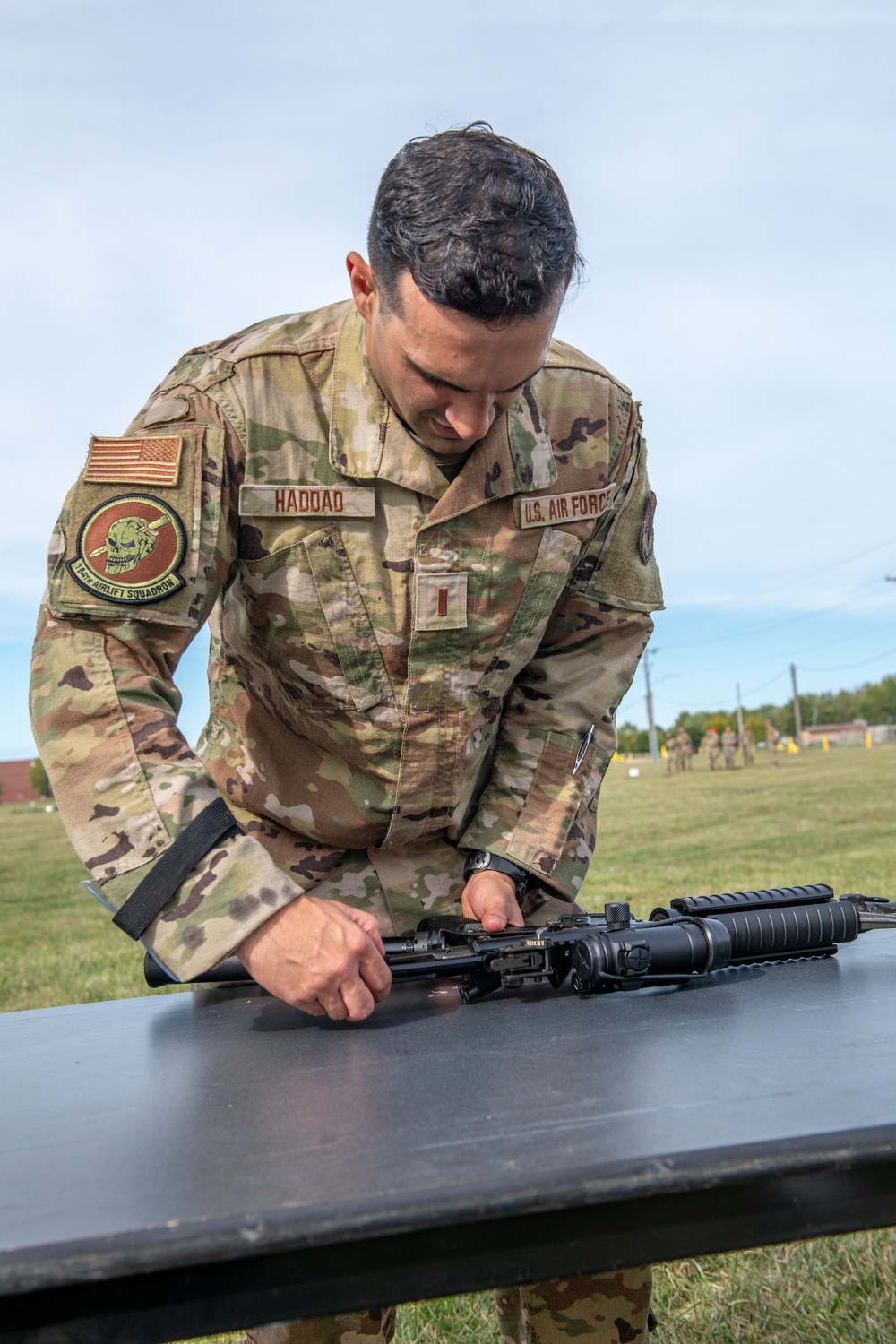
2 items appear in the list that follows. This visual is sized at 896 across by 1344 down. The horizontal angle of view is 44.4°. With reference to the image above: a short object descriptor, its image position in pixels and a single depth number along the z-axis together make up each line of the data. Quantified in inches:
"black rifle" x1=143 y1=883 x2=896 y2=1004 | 65.7
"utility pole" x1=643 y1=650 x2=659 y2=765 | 2155.3
